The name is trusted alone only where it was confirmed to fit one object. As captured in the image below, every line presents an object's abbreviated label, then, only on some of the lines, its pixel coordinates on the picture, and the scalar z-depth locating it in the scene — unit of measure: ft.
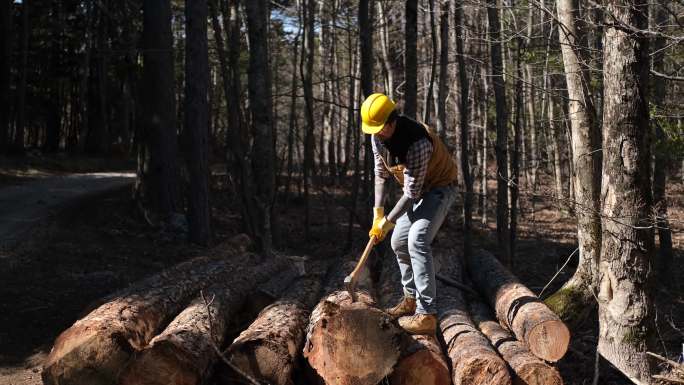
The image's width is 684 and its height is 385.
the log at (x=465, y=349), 18.95
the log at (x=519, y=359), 19.06
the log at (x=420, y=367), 19.84
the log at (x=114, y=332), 19.85
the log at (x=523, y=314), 21.17
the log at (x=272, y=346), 19.75
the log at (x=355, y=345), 19.52
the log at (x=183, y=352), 19.24
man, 21.54
